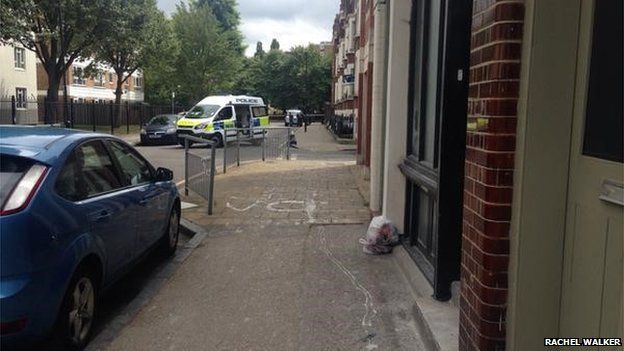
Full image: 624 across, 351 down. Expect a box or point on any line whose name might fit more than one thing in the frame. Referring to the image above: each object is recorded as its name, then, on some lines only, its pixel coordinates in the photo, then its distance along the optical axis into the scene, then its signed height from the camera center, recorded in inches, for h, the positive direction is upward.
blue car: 138.7 -32.9
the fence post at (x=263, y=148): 742.5 -47.8
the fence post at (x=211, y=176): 367.2 -41.7
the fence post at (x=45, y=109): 1233.4 -11.0
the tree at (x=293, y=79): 3154.5 +161.8
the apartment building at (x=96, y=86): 2041.1 +74.6
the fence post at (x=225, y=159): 601.9 -51.4
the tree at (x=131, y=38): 1251.2 +152.7
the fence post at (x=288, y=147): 807.1 -49.6
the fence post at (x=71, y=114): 1333.4 -21.5
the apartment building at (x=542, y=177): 102.9 -11.2
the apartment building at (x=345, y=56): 1176.1 +130.9
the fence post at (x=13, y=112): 1139.3 -17.4
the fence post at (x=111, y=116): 1446.9 -27.1
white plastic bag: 262.8 -54.6
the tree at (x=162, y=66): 1581.0 +121.0
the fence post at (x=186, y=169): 435.5 -44.5
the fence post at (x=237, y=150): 664.9 -45.8
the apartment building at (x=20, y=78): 1427.2 +65.1
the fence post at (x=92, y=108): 1443.2 -7.5
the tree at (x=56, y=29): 1075.9 +147.4
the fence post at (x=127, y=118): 1506.2 -31.1
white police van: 1043.3 -15.1
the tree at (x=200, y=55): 2133.4 +186.5
